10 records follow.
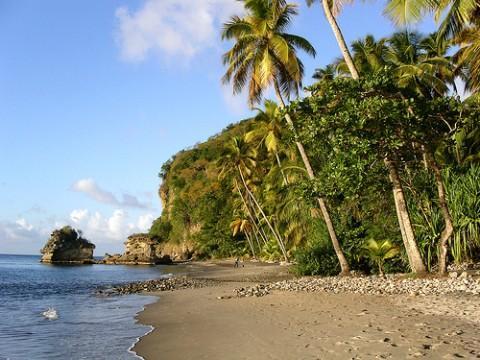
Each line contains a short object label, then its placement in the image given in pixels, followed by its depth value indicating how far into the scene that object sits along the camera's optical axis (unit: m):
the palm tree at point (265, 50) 21.38
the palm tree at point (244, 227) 53.53
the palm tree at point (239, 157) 44.50
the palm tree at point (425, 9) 13.59
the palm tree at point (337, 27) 16.11
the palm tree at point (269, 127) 31.72
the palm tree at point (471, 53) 17.41
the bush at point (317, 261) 21.42
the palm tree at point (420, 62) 23.62
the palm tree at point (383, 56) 24.70
